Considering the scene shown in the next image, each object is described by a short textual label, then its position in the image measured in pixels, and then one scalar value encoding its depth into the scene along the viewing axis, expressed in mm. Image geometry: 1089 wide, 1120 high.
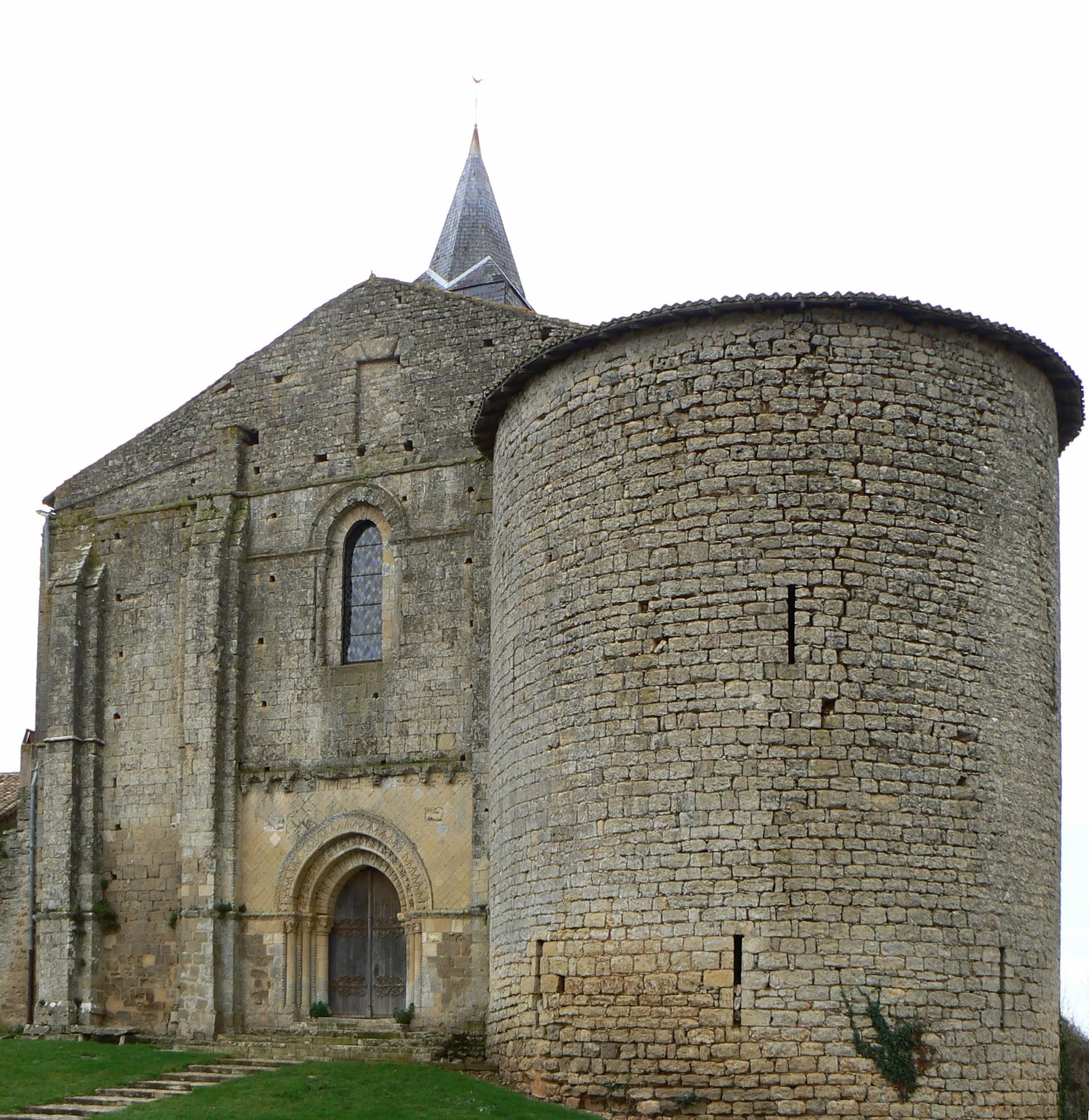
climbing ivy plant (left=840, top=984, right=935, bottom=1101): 13312
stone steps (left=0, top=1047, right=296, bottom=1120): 15422
